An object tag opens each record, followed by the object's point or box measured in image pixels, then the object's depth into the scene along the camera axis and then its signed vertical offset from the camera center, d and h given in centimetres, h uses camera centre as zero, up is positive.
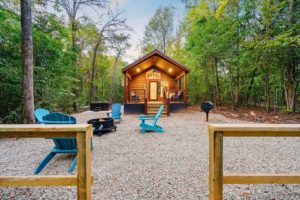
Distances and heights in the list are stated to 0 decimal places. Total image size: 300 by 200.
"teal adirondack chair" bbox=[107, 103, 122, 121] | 721 -66
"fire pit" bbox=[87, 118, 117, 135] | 515 -94
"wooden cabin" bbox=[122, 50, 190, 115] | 1034 +153
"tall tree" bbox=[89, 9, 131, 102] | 1517 +717
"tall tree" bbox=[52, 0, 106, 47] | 1227 +766
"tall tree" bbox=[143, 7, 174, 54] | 1984 +941
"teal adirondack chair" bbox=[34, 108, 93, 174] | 276 -77
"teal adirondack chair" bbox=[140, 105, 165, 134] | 538 -104
